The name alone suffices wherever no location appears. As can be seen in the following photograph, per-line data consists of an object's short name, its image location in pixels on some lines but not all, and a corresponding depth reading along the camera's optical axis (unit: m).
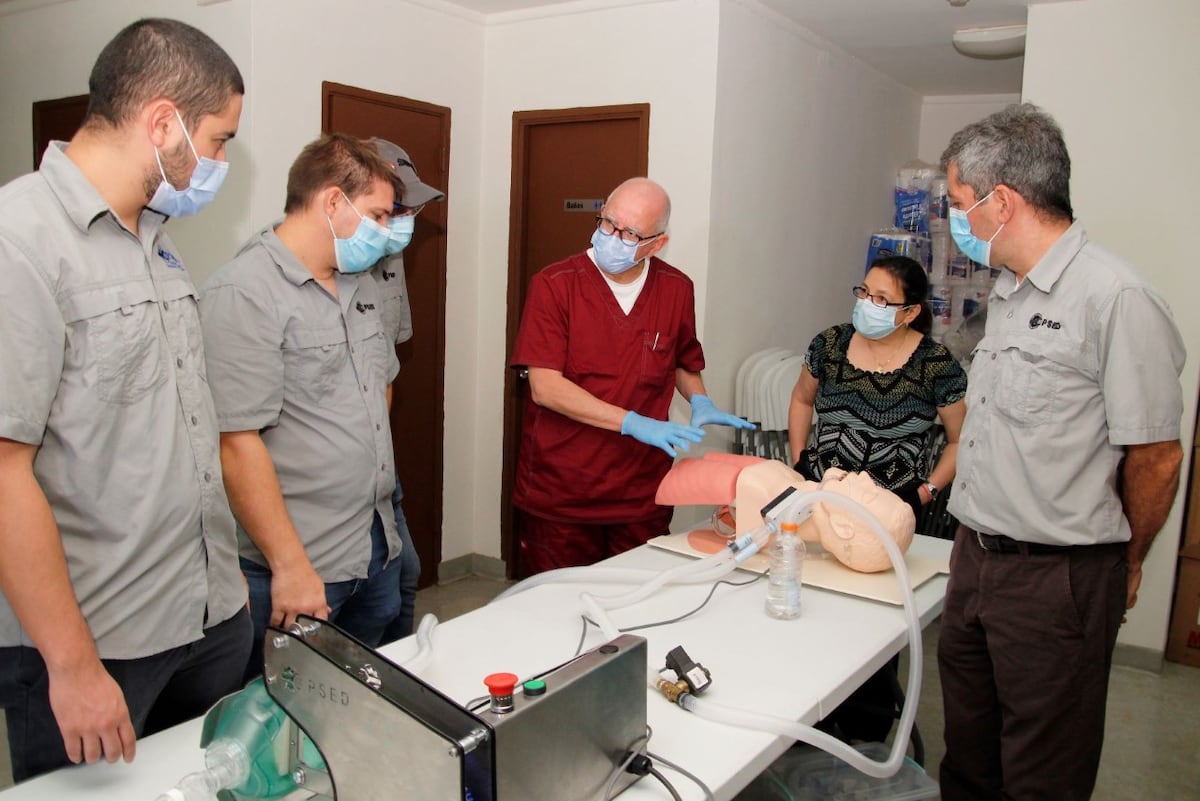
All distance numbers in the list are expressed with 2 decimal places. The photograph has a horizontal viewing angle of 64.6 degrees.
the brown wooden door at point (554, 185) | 3.83
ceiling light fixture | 3.91
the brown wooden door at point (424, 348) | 3.79
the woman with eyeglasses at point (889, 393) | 2.59
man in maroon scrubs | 2.64
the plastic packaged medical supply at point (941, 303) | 4.74
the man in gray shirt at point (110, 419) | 1.21
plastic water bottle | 1.79
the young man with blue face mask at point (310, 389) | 1.73
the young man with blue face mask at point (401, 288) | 2.16
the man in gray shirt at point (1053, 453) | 1.69
